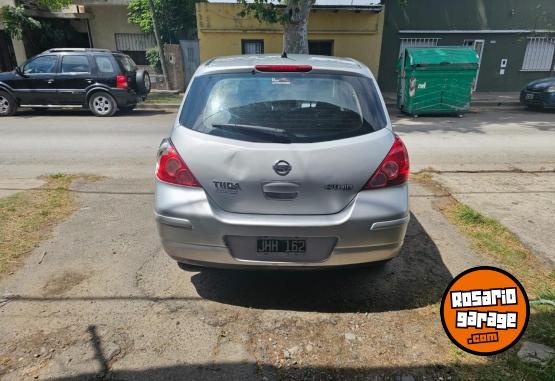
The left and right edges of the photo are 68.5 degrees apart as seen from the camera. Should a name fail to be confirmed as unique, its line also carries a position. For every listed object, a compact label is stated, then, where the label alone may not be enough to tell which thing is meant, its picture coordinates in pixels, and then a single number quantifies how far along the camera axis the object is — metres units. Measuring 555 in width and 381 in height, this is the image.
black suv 11.19
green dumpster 11.98
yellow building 16.06
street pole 14.62
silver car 2.60
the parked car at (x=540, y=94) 12.82
